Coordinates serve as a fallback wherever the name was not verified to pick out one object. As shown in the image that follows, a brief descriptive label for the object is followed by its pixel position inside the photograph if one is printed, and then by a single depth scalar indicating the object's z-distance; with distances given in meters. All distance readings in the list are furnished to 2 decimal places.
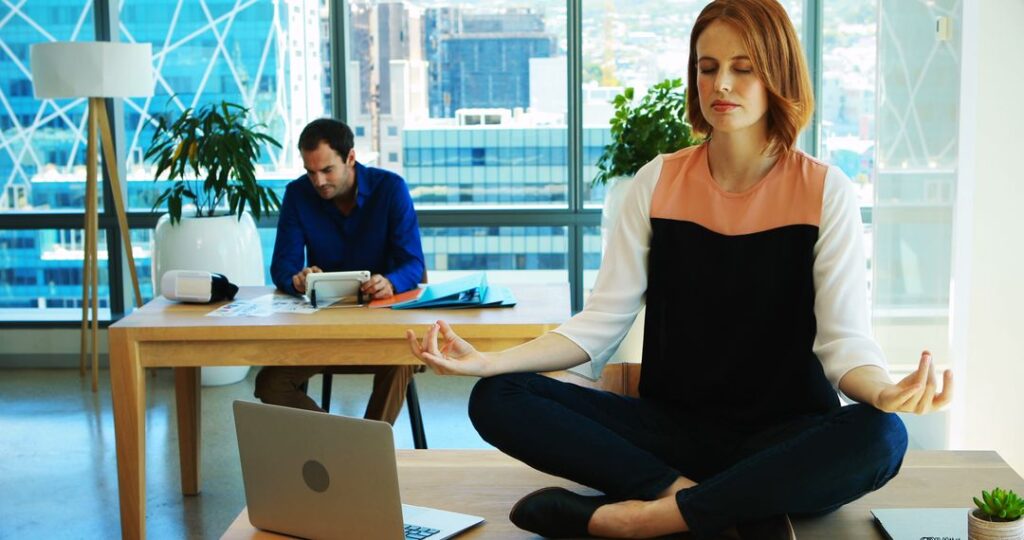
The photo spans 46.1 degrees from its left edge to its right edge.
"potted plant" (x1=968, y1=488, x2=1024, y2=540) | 1.69
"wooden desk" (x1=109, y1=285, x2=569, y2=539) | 2.99
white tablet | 3.25
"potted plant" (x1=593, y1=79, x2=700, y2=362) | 4.71
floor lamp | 4.85
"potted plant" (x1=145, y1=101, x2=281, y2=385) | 4.93
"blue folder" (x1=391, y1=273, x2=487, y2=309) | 3.21
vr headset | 3.31
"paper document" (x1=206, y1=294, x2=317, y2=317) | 3.17
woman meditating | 1.87
